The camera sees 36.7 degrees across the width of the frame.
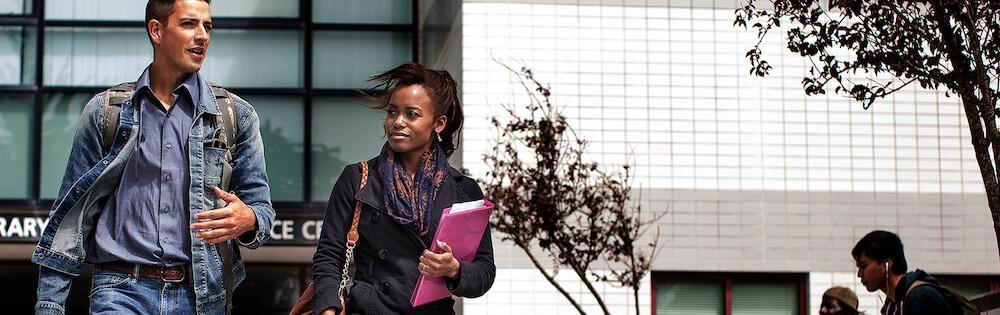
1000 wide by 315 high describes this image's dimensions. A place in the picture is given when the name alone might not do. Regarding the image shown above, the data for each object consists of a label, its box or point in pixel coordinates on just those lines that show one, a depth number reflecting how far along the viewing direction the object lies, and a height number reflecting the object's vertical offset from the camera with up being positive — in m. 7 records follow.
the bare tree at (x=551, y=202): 12.55 -0.01
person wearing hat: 9.48 -0.64
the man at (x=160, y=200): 5.39 +0.01
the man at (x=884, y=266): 8.39 -0.37
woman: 5.74 -0.05
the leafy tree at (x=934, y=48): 8.12 +0.84
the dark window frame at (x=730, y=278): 15.21 -0.78
